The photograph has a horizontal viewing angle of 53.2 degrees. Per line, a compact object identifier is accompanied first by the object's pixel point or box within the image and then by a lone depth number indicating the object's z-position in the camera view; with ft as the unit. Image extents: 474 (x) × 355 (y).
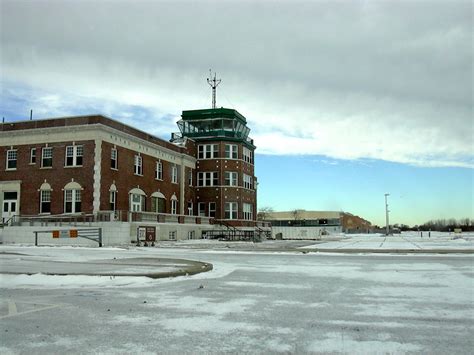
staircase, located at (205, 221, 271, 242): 166.78
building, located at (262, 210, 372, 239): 494.18
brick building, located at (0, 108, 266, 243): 126.21
